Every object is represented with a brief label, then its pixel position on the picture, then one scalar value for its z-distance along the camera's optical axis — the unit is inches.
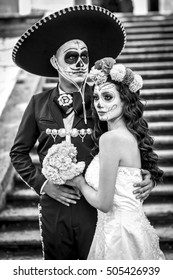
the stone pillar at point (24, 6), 359.7
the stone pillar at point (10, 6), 371.3
